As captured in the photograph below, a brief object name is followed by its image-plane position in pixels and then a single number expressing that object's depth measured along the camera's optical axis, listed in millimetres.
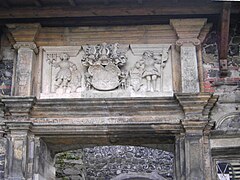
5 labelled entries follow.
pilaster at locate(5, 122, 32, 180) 5754
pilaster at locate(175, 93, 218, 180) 5703
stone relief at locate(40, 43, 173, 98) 6105
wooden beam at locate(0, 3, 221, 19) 6148
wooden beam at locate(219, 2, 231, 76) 5892
